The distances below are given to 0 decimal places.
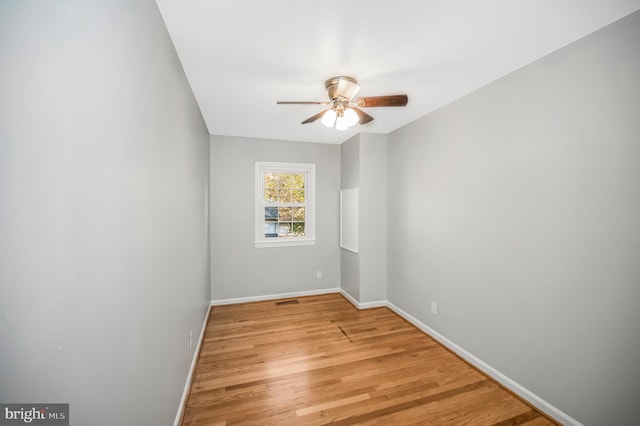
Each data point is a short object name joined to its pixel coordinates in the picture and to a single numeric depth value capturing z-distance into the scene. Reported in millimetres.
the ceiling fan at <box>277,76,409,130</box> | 2021
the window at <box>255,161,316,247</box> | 4090
